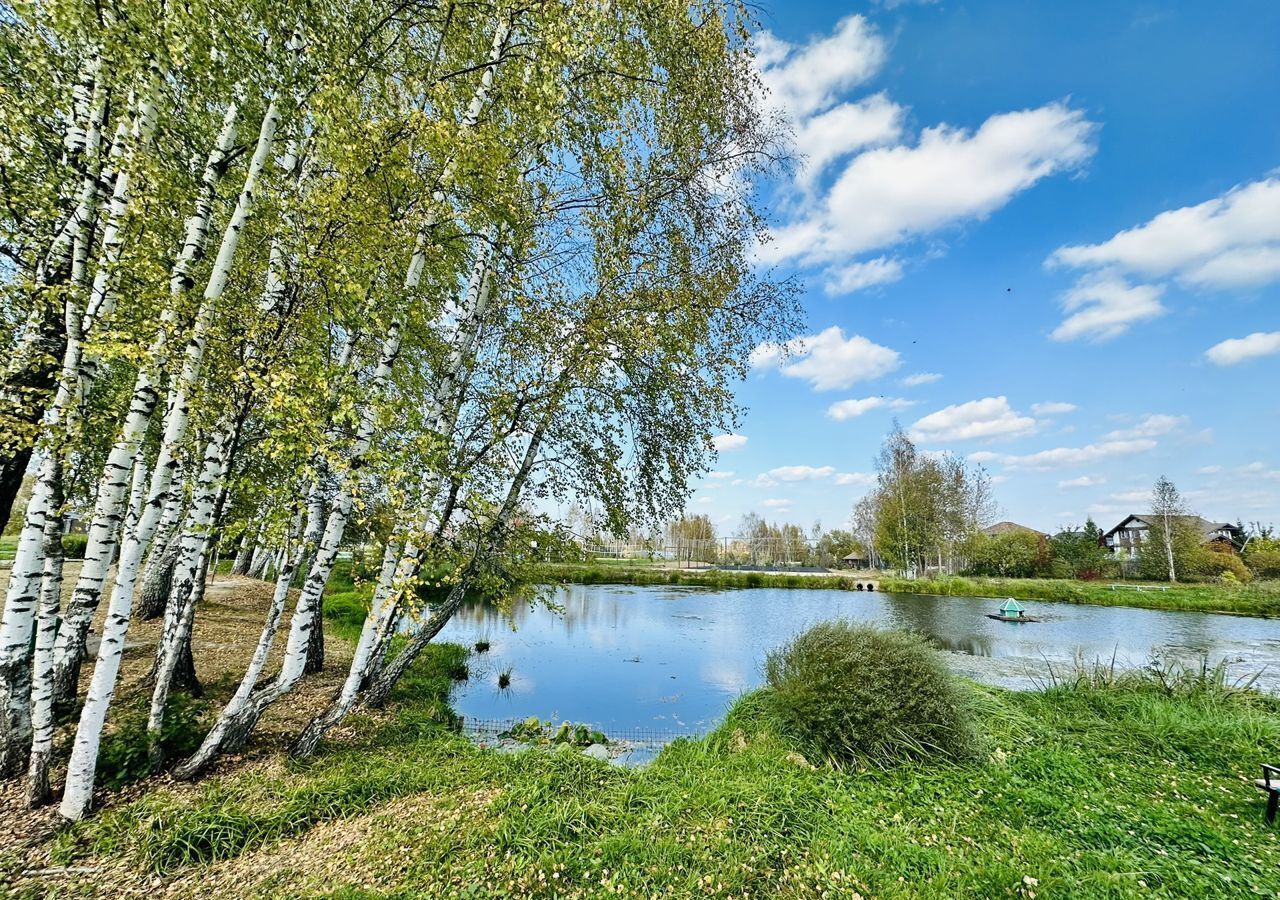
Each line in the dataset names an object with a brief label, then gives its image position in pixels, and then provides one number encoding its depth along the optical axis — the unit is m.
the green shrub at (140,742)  4.54
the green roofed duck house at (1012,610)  21.65
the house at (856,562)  61.34
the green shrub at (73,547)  21.92
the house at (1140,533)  50.70
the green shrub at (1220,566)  35.42
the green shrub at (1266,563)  34.72
